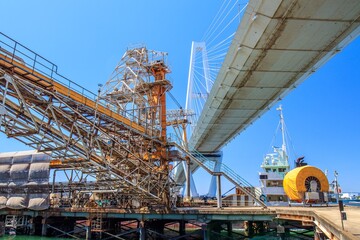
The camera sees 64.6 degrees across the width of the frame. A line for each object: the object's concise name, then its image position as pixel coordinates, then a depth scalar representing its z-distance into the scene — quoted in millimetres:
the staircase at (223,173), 23516
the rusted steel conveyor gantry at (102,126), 15328
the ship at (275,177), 34625
